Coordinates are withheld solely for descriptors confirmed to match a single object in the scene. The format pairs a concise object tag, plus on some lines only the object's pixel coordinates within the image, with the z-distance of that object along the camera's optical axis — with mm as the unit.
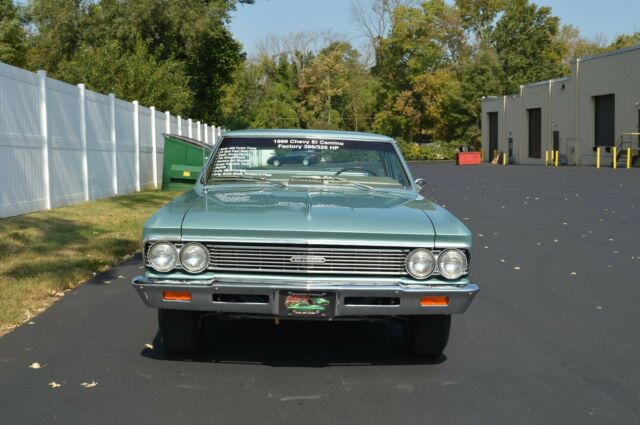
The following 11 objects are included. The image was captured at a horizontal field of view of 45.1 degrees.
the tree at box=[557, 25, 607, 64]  91812
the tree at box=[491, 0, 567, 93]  74000
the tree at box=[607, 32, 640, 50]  79188
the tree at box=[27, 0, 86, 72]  43562
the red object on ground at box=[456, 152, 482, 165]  57750
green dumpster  20625
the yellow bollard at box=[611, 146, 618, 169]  41119
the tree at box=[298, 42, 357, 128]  93312
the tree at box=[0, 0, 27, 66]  41562
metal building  43594
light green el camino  4352
